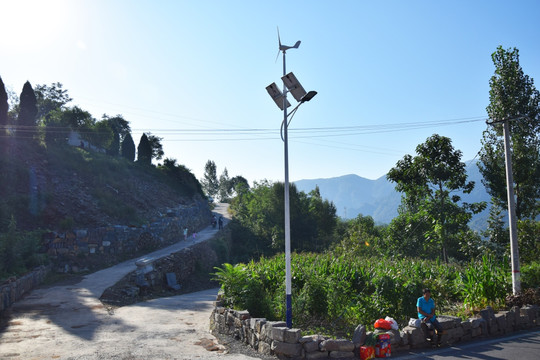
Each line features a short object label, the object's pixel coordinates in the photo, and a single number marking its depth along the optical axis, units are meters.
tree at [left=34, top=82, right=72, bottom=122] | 59.26
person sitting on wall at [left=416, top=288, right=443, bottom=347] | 8.48
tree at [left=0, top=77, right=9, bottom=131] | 26.34
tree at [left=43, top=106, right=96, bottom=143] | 35.31
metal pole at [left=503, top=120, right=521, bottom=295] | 10.97
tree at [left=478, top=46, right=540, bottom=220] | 18.02
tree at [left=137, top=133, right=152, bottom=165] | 48.34
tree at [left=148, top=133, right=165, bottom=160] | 52.09
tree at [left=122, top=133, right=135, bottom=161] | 49.88
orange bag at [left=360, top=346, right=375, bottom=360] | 7.52
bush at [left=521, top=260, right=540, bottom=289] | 11.73
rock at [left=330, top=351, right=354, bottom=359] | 7.47
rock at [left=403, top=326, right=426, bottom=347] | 8.30
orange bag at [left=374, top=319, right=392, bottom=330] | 8.12
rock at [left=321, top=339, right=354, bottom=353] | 7.48
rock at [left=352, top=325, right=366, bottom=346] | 7.70
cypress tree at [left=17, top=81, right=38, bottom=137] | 30.44
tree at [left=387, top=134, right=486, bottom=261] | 17.66
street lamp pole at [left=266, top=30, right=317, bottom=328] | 8.85
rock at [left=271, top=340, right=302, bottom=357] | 7.54
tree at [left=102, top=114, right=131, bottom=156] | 46.72
